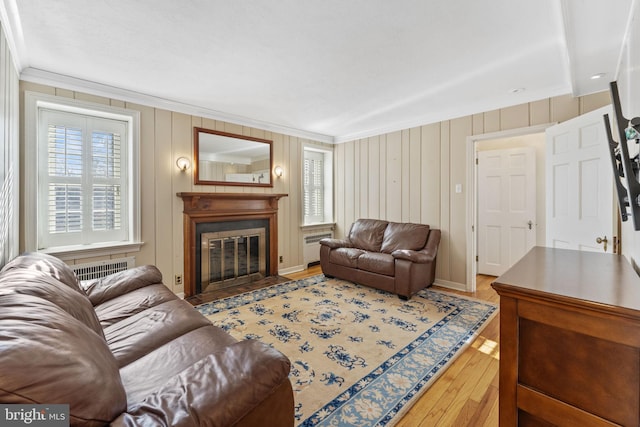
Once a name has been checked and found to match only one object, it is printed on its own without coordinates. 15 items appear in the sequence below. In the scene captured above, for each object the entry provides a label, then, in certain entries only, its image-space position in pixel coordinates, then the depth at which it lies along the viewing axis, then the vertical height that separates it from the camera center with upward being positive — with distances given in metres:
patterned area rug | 1.72 -1.12
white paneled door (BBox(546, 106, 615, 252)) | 2.29 +0.24
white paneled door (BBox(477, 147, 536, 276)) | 4.23 +0.09
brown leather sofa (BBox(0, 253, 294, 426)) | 0.72 -0.57
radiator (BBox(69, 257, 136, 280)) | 2.91 -0.59
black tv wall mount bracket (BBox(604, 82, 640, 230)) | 1.16 +0.26
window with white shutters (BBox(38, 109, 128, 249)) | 2.80 +0.36
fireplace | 3.66 -0.37
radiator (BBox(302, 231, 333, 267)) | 5.04 -0.65
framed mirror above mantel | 3.80 +0.79
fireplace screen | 3.82 -0.65
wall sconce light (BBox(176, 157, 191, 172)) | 3.58 +0.64
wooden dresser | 0.92 -0.50
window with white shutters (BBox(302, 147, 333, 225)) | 5.20 +0.51
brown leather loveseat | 3.43 -0.58
